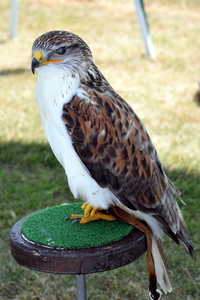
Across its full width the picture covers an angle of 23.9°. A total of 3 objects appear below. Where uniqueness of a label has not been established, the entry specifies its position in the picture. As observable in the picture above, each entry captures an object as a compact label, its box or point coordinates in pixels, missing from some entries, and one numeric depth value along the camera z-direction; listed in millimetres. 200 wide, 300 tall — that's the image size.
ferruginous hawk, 2477
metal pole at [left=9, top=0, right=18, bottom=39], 9045
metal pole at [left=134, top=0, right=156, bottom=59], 8352
